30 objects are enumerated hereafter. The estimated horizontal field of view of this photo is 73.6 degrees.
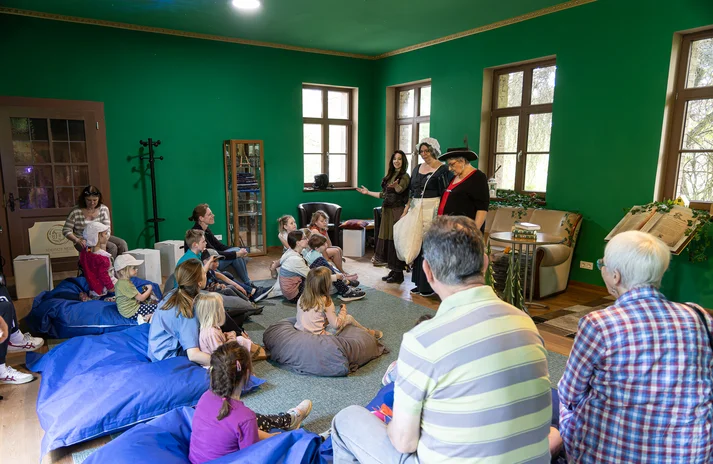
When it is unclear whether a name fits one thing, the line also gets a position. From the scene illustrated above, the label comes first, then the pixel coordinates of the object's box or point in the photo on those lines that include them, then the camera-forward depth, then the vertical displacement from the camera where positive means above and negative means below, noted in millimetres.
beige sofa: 4824 -891
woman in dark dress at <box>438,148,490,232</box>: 4172 -288
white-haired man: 1381 -622
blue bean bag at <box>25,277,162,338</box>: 3672 -1267
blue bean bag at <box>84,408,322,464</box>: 1805 -1182
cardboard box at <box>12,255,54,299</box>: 4738 -1223
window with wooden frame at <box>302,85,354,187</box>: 7855 +379
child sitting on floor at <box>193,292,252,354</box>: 2791 -962
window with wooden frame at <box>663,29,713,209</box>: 4469 +307
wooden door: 5520 -93
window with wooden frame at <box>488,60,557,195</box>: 5820 +401
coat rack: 6250 -284
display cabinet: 6836 -582
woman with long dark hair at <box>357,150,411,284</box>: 5328 -555
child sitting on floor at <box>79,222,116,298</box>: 4102 -930
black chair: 7227 -904
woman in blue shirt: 2811 -996
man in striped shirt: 1209 -561
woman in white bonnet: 4625 -247
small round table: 4223 -750
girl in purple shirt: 1849 -1011
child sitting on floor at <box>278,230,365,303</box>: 4457 -1053
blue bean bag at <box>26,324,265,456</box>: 2332 -1257
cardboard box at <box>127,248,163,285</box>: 5344 -1250
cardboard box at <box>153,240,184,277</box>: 5844 -1231
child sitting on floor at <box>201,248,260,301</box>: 4109 -1153
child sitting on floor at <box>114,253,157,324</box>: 3551 -1088
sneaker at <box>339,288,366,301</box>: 4812 -1398
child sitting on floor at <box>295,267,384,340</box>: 3219 -1024
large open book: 4102 -585
